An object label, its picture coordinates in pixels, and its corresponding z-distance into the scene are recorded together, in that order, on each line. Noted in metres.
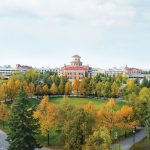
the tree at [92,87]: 98.50
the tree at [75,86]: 99.75
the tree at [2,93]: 75.69
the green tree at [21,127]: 35.22
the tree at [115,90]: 92.94
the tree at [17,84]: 82.00
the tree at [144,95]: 66.90
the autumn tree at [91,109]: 47.91
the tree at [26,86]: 87.21
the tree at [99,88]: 95.51
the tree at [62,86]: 99.94
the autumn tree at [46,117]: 48.47
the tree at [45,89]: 96.06
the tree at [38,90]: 94.64
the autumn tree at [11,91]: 79.62
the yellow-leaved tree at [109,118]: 48.40
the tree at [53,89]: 97.19
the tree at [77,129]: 36.06
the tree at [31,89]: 90.24
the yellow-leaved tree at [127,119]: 51.91
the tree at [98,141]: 32.19
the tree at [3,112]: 56.72
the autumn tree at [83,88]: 98.48
